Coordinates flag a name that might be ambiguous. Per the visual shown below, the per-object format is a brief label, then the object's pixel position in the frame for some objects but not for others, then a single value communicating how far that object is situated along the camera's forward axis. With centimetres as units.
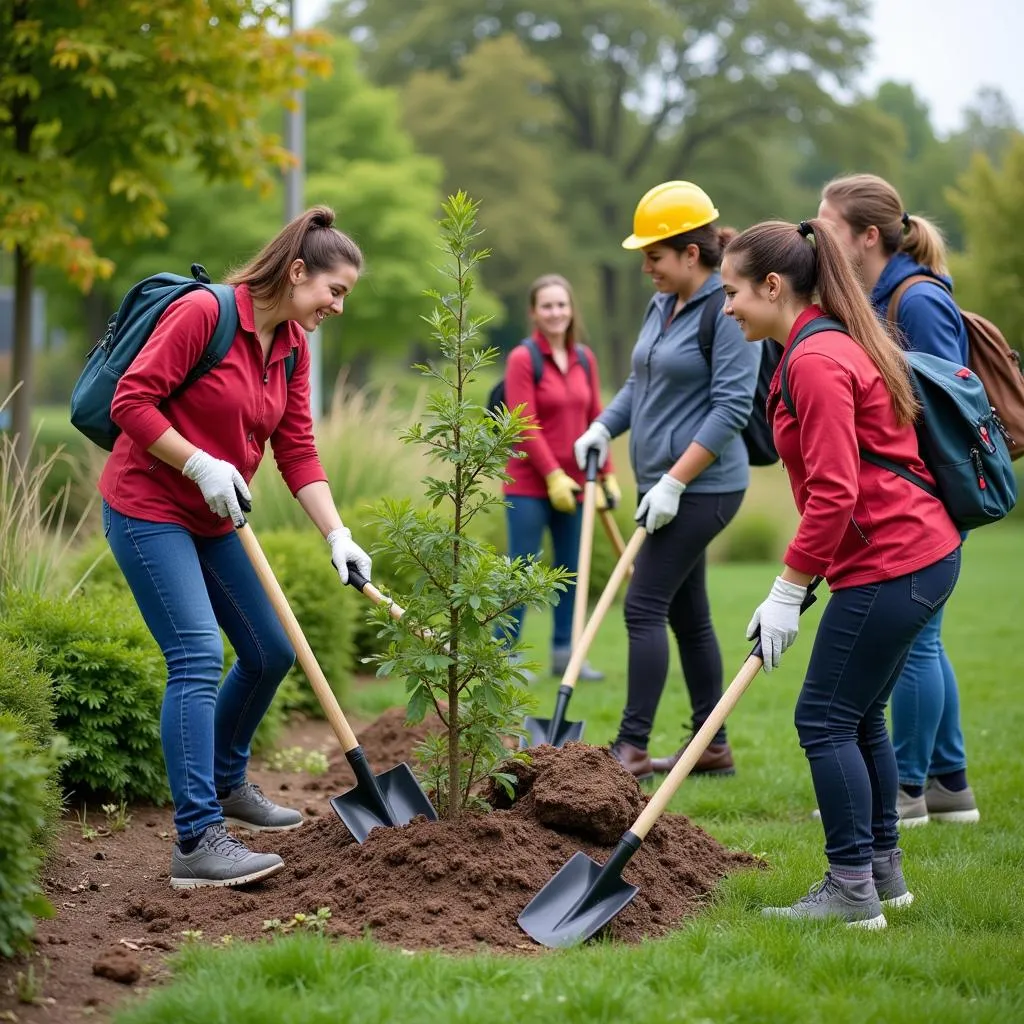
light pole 1425
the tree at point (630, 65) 4684
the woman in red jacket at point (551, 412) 823
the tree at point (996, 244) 2900
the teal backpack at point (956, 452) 395
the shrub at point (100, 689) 511
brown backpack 504
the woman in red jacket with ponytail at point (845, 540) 381
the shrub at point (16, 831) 314
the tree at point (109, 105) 853
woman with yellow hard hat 556
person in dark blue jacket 495
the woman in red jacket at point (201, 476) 420
